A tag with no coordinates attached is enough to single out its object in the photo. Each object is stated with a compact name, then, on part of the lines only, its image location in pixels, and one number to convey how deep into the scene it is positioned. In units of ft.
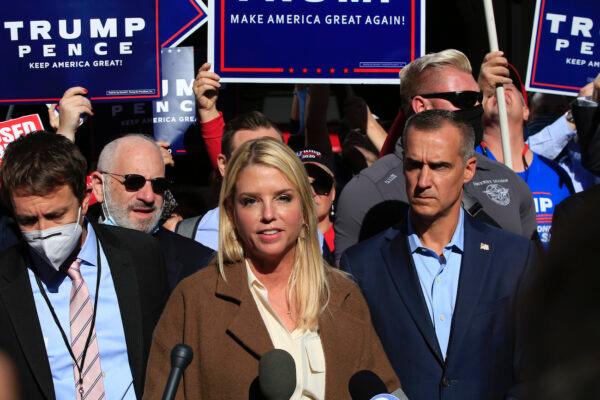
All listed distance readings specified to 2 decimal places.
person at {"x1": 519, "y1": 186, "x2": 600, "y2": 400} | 5.11
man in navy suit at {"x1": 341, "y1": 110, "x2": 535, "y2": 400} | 23.02
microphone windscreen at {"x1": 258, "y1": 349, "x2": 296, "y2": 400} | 18.04
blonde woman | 21.39
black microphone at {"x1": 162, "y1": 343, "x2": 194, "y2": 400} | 16.19
